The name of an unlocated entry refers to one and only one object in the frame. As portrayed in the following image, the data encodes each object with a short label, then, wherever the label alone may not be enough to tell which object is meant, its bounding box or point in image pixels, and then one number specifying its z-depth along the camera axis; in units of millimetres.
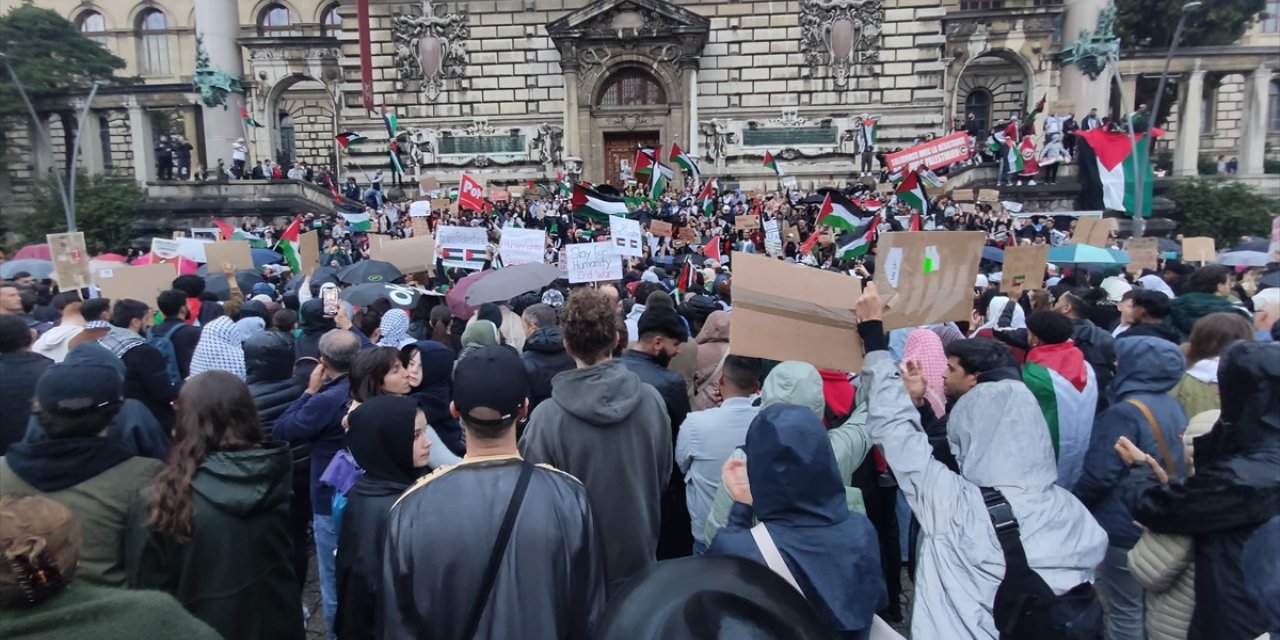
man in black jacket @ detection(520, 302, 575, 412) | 4743
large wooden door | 28375
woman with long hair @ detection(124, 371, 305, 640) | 2674
